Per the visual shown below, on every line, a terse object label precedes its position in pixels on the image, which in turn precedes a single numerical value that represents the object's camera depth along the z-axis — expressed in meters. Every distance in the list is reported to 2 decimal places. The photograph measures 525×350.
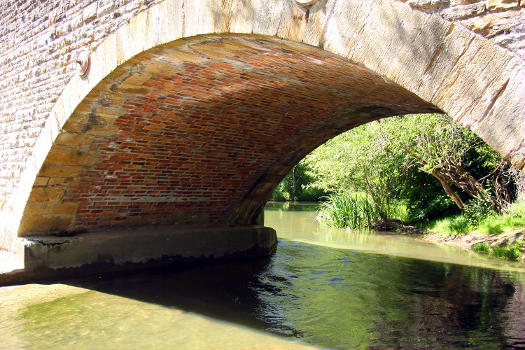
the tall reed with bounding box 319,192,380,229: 13.58
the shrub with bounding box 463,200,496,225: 11.55
